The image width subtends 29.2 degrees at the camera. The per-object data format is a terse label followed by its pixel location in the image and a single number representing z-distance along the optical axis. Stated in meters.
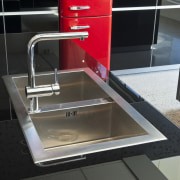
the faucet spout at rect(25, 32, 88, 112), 1.31
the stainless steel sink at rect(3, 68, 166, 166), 1.26
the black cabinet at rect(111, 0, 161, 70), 4.09
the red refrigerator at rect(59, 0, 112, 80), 3.62
